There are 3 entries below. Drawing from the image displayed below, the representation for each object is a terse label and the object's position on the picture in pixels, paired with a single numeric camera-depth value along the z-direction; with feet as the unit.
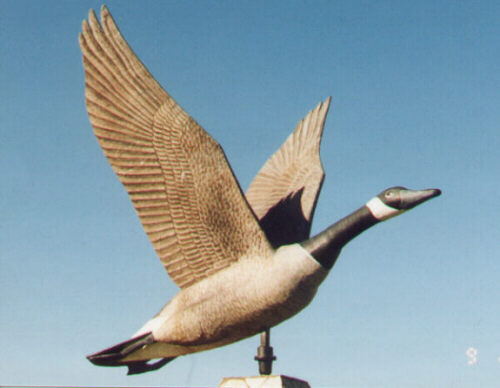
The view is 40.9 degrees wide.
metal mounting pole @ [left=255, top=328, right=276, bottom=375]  20.65
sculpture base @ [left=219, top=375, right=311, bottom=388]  19.33
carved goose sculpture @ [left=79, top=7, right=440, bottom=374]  20.26
